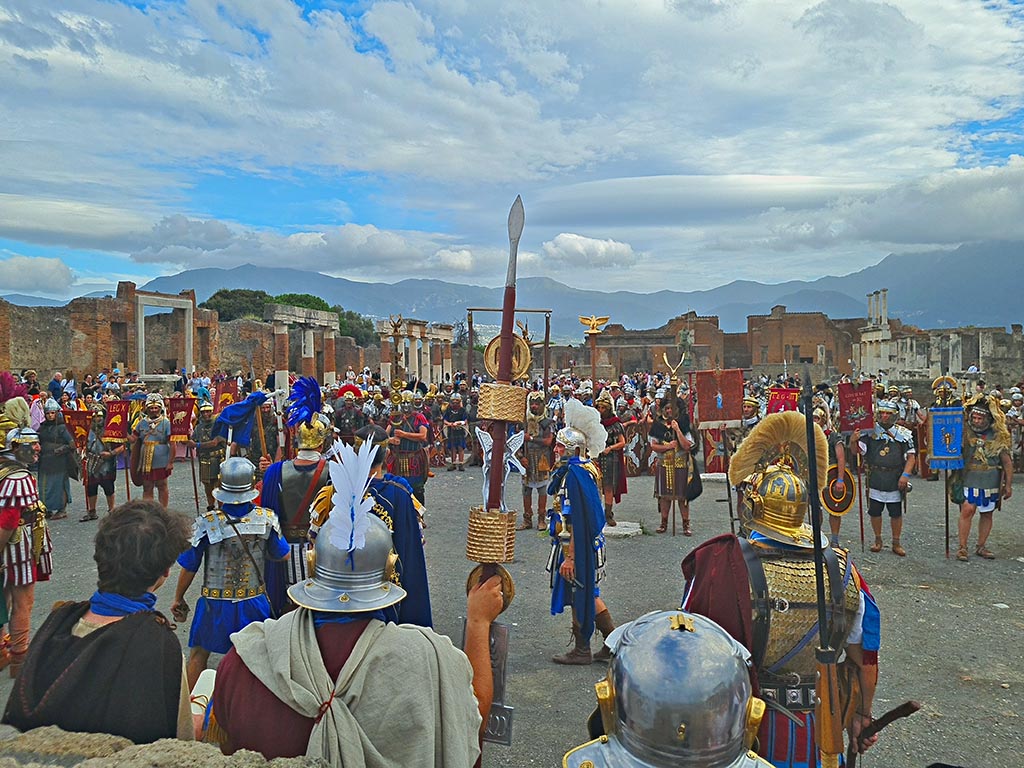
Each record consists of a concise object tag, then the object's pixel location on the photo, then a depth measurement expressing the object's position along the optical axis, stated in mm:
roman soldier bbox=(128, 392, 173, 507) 10523
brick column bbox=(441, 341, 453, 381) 50681
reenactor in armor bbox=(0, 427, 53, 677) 4941
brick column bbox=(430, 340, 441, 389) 47875
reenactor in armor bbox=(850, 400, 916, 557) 9070
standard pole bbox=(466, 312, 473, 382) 11314
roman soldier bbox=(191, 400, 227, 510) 10844
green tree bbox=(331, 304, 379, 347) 56062
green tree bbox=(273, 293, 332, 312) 55331
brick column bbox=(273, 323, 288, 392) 37156
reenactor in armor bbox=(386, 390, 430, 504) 9609
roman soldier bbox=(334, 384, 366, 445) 13895
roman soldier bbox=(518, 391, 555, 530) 10867
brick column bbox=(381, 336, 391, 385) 38625
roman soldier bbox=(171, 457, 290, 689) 4586
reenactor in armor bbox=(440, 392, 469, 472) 16906
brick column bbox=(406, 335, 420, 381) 42281
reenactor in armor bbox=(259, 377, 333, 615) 5305
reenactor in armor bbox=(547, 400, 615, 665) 5762
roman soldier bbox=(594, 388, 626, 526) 10625
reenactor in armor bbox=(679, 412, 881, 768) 2871
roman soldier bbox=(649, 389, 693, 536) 10383
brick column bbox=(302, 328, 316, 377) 36938
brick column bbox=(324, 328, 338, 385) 37938
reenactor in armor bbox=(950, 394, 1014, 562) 8531
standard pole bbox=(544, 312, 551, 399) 9681
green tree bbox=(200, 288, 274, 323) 53281
